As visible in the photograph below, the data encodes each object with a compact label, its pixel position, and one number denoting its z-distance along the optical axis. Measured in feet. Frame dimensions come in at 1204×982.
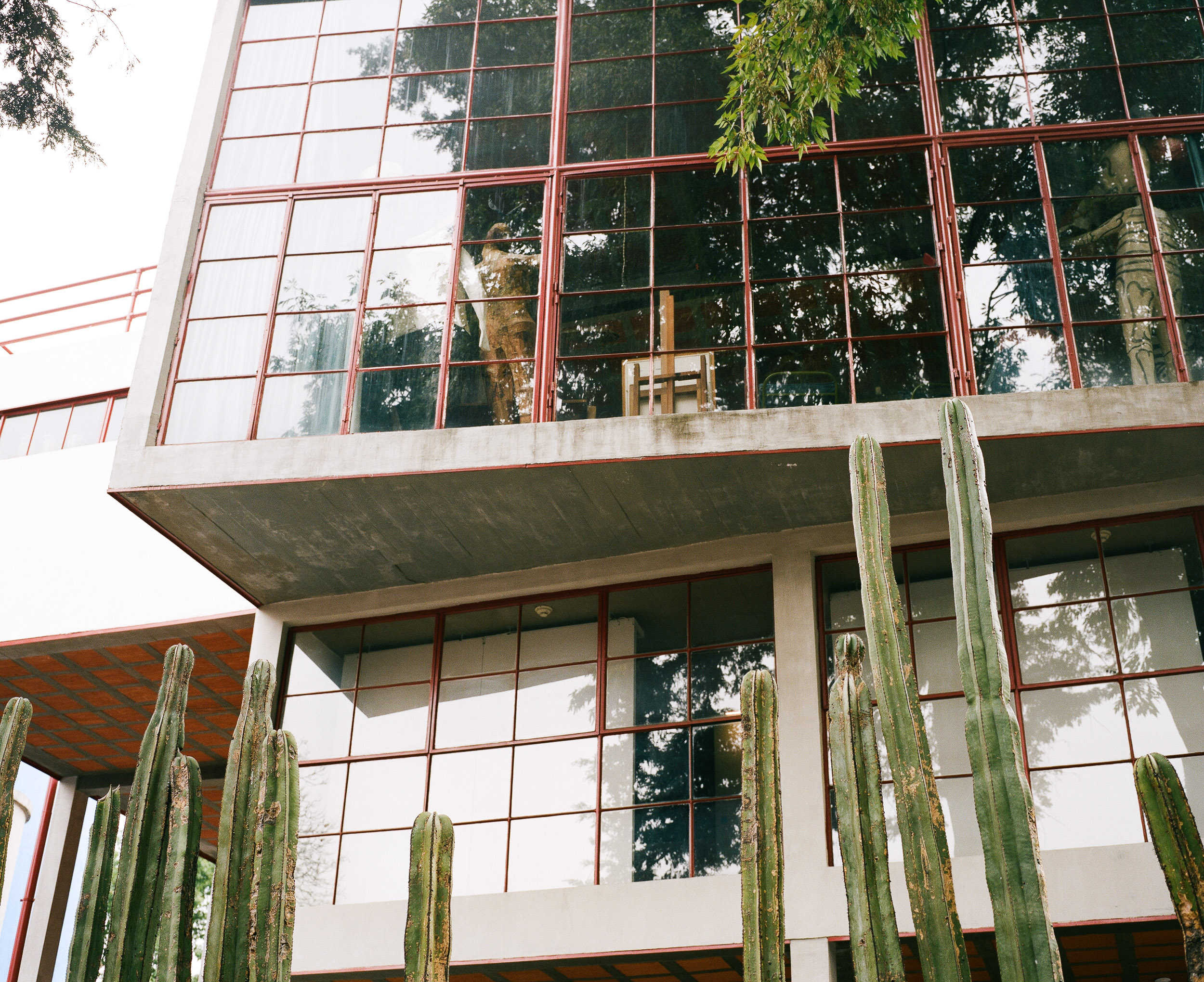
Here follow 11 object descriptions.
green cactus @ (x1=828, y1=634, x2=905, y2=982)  15.56
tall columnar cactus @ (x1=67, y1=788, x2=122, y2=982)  19.71
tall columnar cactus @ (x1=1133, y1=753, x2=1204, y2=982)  15.46
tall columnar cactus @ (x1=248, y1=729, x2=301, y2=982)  18.07
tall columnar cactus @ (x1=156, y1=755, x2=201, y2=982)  18.44
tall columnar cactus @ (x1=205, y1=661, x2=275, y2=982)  18.58
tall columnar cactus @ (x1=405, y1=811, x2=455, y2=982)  16.93
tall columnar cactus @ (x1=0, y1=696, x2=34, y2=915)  20.10
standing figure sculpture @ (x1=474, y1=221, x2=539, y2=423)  30.96
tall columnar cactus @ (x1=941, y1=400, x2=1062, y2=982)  13.48
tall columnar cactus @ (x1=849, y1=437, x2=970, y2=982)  14.48
